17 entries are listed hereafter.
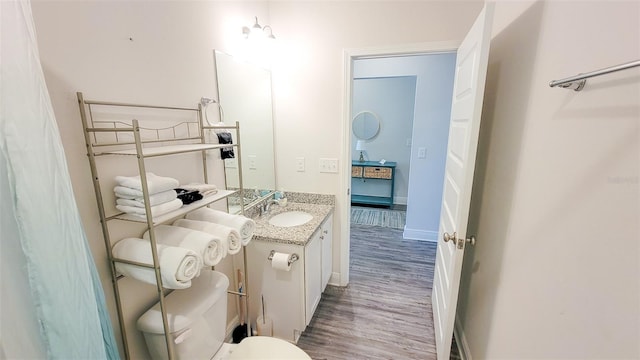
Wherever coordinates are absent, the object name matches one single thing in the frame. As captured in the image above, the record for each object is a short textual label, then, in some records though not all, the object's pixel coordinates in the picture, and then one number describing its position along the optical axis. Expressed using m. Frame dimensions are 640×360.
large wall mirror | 1.72
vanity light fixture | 1.78
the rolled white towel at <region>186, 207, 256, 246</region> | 1.33
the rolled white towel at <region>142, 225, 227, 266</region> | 1.08
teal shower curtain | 0.60
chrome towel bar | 0.53
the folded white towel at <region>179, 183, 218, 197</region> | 1.27
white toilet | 1.10
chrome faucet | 2.17
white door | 1.18
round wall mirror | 4.85
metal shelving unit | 0.92
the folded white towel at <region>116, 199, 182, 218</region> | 0.97
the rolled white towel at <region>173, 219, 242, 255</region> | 1.21
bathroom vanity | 1.76
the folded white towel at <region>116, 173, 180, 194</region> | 0.97
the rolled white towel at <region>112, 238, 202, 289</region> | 0.96
